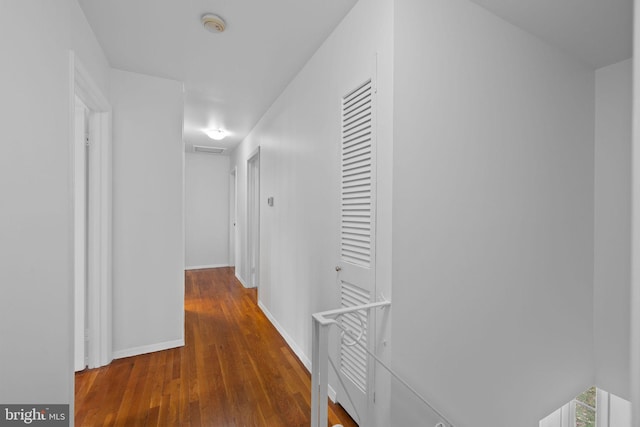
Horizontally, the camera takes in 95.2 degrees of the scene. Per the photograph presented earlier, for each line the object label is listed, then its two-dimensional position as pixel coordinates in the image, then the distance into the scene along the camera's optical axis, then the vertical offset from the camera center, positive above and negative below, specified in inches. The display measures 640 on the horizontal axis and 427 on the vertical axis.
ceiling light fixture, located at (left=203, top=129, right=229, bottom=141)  178.1 +49.0
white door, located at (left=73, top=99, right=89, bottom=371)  91.4 -6.6
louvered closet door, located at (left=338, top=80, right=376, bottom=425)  64.4 -3.7
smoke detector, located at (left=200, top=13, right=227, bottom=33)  74.8 +50.0
